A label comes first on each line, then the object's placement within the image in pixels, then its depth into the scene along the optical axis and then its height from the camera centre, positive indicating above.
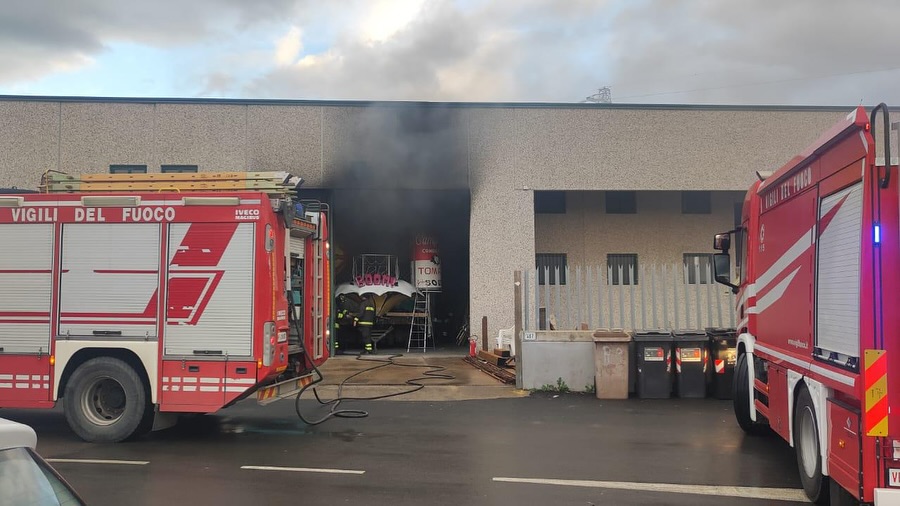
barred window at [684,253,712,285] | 17.01 +0.57
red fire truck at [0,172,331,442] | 6.98 -0.20
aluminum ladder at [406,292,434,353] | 17.98 -1.14
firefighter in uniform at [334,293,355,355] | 17.28 -0.89
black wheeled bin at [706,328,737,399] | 10.37 -1.28
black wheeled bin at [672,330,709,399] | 10.36 -1.35
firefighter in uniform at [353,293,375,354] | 17.11 -1.00
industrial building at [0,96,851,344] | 15.27 +3.30
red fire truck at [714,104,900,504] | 3.87 -0.22
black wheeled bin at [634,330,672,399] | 10.34 -1.35
